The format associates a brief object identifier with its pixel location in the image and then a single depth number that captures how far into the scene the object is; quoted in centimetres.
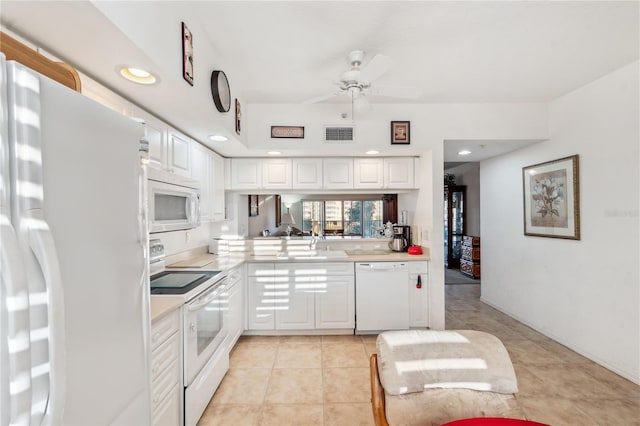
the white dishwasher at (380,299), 313
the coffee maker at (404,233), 362
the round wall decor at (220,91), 211
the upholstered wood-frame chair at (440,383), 118
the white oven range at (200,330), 171
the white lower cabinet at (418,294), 317
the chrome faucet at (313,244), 374
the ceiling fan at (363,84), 188
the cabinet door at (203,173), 262
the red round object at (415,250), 334
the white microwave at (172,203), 150
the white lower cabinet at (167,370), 140
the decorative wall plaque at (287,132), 320
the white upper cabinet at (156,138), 187
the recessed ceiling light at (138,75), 143
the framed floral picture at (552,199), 282
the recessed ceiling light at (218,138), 258
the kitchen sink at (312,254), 318
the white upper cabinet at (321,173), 343
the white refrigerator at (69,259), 55
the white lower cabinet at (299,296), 312
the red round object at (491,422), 94
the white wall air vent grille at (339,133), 323
